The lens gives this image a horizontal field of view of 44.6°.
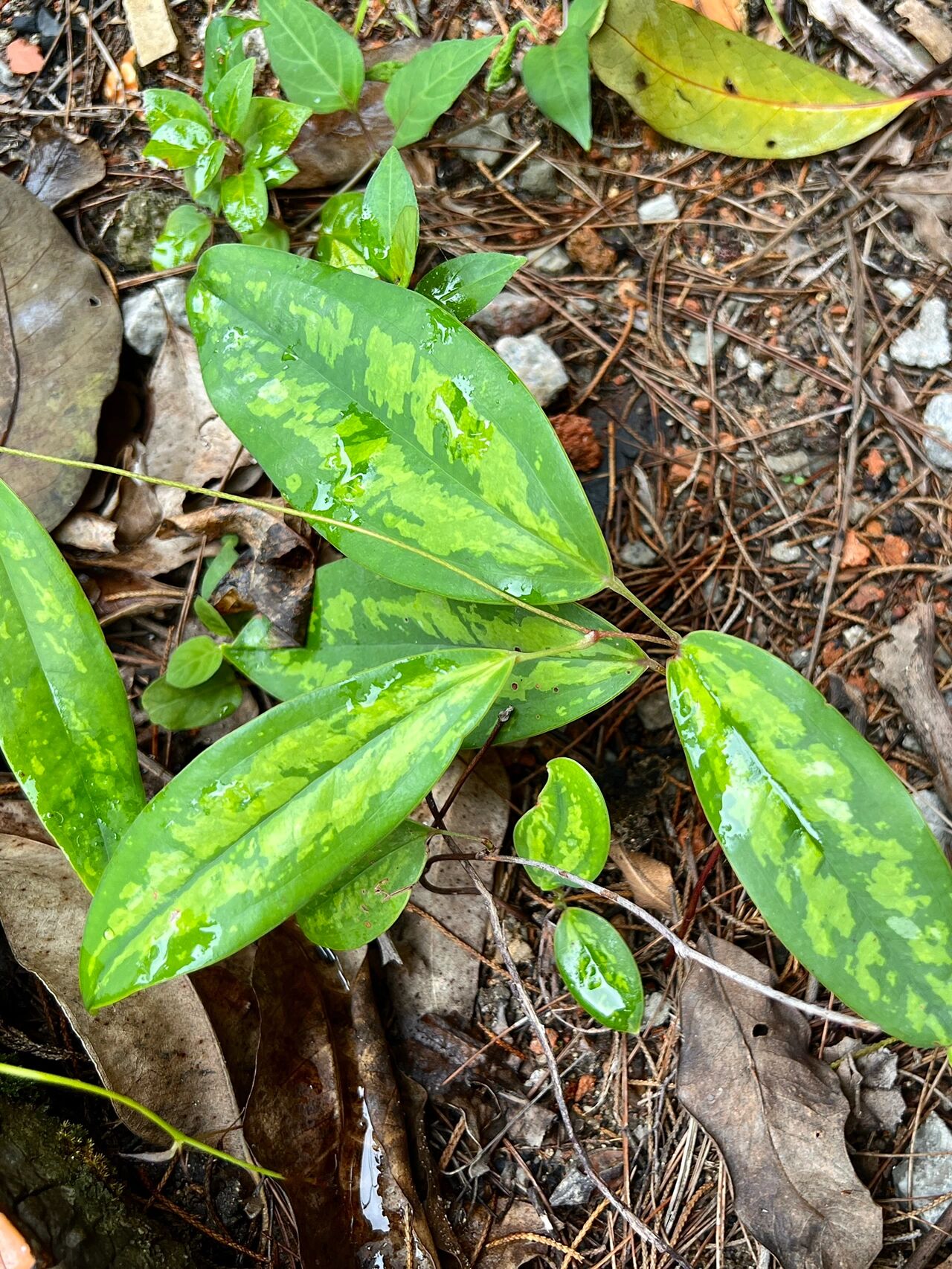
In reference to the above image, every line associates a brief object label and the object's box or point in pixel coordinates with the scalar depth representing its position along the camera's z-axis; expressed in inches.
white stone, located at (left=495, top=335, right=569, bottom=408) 11.3
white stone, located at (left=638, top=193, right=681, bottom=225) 11.7
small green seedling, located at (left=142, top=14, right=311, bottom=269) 10.9
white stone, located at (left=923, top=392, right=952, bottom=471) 11.1
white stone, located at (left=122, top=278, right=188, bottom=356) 11.7
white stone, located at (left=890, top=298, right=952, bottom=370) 11.2
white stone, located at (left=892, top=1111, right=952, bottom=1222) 10.1
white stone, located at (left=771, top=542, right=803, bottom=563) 11.3
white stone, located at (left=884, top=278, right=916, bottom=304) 11.3
